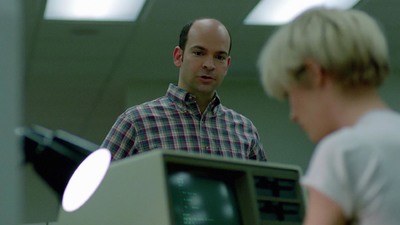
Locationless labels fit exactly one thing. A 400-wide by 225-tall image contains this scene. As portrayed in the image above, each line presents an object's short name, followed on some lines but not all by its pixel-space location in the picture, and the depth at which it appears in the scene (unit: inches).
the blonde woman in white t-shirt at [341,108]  60.0
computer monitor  73.6
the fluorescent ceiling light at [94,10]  295.5
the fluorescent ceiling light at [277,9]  303.3
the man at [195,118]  128.1
